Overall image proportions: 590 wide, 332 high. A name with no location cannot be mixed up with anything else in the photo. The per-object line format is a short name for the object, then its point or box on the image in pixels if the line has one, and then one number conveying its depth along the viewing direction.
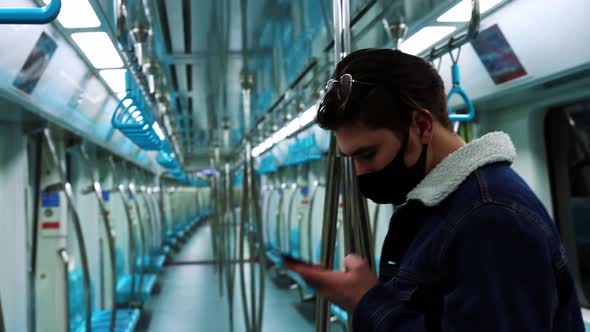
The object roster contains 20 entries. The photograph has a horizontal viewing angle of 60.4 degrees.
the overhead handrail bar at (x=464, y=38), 1.74
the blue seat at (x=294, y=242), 9.57
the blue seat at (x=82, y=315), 4.76
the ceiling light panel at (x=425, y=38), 2.62
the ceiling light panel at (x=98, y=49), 2.76
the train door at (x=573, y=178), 3.30
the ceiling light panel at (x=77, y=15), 2.27
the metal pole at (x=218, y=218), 7.45
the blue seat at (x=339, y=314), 4.09
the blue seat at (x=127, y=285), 6.53
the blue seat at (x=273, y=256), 9.19
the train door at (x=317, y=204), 8.21
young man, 0.85
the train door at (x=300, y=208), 8.87
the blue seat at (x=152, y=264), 8.88
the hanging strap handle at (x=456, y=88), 2.27
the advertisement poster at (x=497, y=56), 2.98
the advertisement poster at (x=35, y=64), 2.64
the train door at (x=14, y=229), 3.49
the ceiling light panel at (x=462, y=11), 2.28
